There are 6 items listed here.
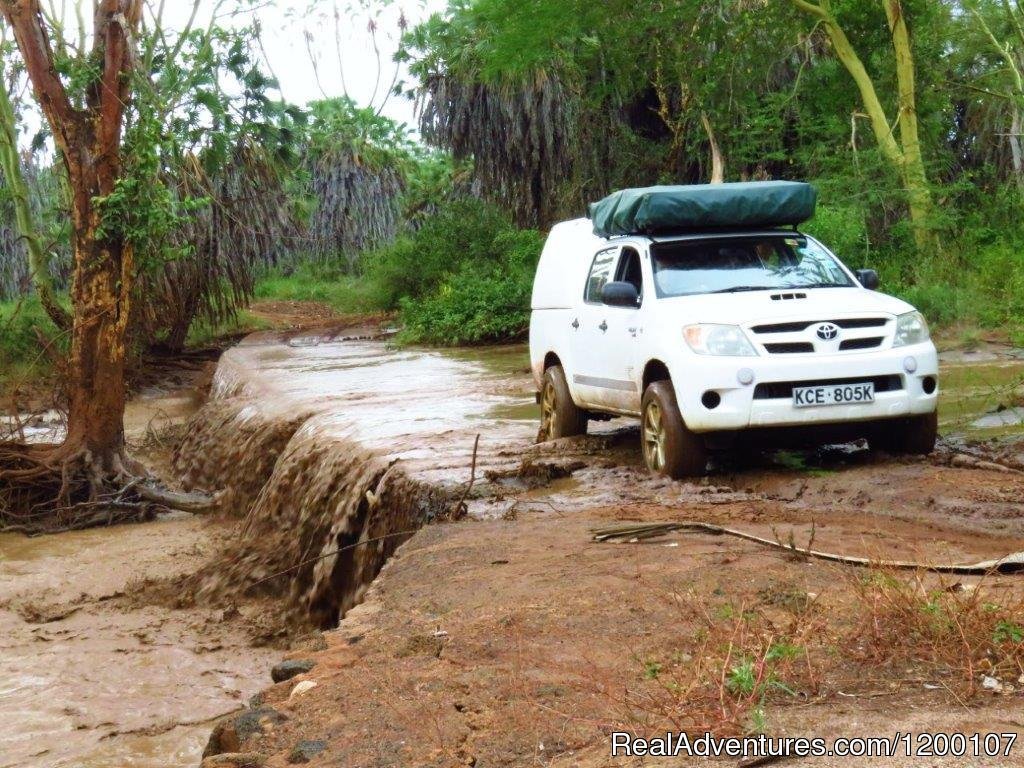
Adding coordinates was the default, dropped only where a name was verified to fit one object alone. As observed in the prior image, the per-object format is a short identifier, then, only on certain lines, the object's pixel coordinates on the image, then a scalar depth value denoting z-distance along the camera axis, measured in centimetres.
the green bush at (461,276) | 2458
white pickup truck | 799
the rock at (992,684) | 392
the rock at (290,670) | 500
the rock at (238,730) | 429
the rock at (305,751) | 400
